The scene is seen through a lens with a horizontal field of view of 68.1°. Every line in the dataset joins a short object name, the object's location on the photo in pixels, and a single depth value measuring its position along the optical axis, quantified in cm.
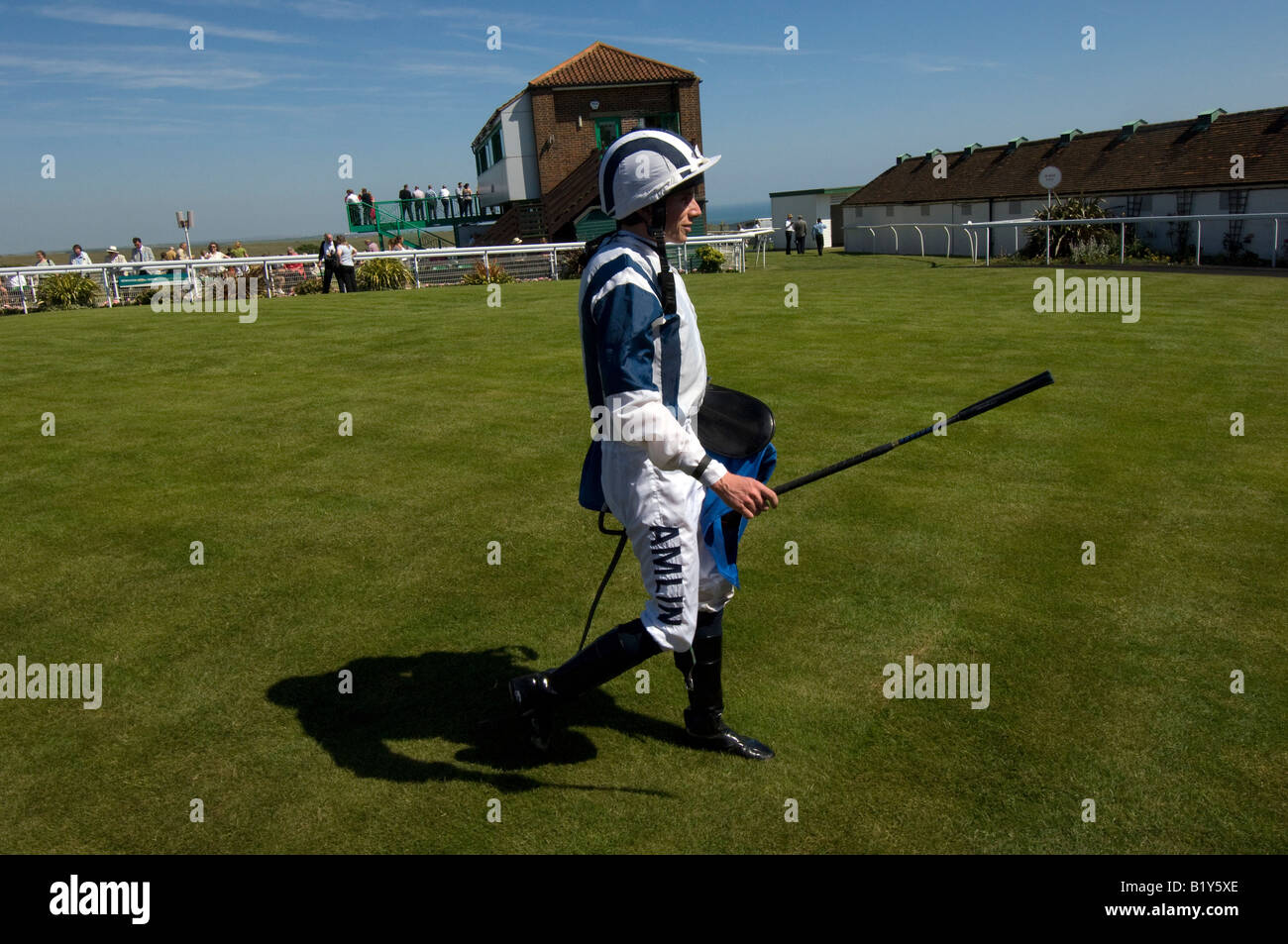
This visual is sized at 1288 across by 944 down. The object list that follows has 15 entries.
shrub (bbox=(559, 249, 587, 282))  2612
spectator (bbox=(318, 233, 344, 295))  2322
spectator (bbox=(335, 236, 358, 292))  2320
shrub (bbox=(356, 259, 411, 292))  2405
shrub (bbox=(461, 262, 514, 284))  2534
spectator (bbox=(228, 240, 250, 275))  3045
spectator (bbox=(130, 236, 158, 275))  2592
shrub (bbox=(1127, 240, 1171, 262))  2960
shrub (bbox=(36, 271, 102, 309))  2161
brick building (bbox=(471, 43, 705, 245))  4419
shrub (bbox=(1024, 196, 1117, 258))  2925
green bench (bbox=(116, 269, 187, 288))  2323
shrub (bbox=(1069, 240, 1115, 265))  2756
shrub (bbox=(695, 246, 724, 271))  2833
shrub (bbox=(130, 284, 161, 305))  2280
